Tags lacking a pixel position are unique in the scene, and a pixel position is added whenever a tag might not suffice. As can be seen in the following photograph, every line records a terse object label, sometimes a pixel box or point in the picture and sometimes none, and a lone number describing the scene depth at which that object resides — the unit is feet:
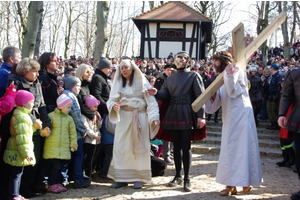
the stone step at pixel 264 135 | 30.63
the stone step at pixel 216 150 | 25.99
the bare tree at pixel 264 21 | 68.13
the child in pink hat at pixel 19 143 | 13.02
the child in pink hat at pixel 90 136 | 16.62
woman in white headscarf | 16.03
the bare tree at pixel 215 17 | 119.88
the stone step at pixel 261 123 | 34.47
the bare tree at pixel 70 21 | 100.32
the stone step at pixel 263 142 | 28.44
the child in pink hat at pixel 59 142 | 15.02
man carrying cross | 13.98
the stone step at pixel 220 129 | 31.97
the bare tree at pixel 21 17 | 64.69
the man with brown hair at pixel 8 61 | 14.64
